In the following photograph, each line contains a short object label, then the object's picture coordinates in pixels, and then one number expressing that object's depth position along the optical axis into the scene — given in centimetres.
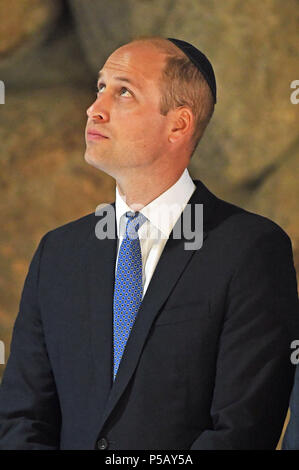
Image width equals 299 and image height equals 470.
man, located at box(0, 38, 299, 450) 535
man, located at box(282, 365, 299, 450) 530
